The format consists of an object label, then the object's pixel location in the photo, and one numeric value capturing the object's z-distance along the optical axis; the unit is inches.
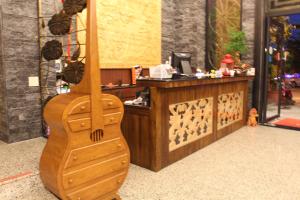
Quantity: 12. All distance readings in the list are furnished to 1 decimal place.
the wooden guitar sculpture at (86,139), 80.4
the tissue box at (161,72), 126.7
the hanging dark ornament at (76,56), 117.8
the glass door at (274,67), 229.8
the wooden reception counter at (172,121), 119.6
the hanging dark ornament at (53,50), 118.1
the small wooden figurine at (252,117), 210.4
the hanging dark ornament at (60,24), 110.0
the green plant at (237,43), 208.8
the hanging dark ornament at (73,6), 102.0
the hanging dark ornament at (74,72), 106.2
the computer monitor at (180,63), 147.3
